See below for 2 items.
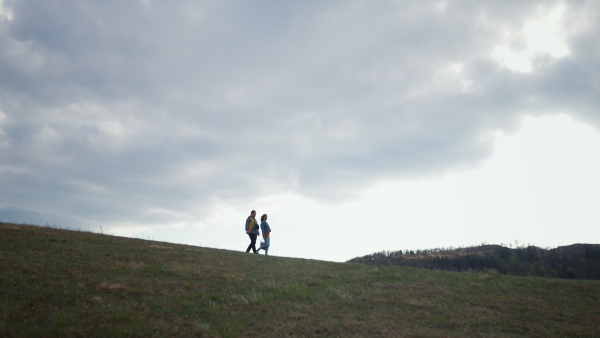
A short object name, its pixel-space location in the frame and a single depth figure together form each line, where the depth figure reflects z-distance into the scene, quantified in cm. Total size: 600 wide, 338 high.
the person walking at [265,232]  3016
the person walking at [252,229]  2983
